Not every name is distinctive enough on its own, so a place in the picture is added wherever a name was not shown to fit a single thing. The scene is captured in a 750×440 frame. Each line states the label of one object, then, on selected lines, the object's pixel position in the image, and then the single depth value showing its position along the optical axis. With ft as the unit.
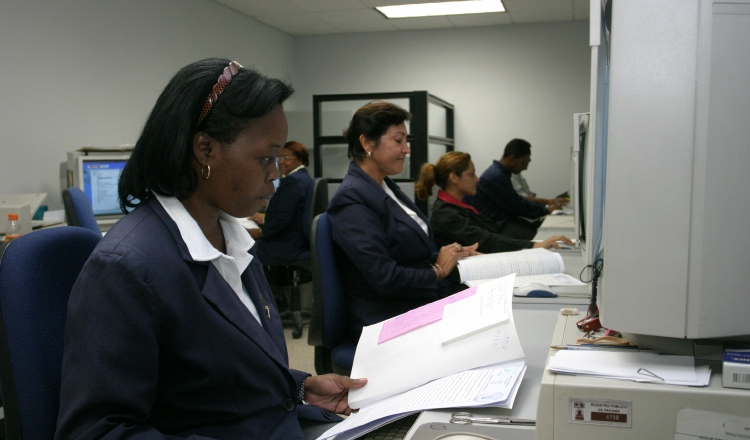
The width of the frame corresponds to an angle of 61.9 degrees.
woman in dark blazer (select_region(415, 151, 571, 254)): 8.67
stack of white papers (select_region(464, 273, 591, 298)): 5.20
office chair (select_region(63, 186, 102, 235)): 7.68
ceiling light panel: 18.17
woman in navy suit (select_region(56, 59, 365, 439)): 2.48
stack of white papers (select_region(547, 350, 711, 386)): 2.03
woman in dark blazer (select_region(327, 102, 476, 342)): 5.86
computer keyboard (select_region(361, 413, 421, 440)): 2.66
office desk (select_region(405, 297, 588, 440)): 2.42
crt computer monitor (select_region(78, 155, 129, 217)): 10.59
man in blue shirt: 13.85
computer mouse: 5.12
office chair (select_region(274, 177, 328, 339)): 12.28
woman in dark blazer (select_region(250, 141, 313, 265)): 12.09
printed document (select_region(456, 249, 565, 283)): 5.82
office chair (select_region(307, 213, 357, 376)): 5.78
